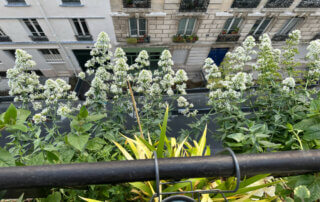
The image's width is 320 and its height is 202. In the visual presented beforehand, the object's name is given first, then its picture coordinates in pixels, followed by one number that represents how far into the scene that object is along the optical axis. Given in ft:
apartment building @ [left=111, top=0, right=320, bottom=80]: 25.34
